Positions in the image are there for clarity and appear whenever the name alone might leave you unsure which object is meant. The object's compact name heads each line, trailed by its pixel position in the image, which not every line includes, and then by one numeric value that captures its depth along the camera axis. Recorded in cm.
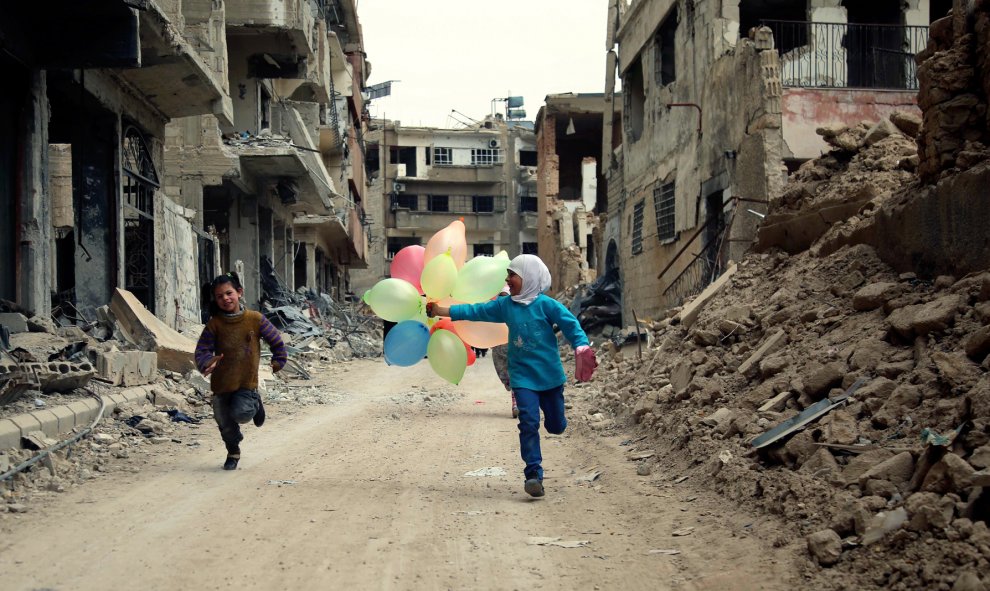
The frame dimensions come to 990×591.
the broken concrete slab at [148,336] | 1216
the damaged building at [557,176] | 3541
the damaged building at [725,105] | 1450
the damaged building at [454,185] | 5666
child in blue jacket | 635
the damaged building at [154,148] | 1102
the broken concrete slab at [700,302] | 1052
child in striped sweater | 711
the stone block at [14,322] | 984
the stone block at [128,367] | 982
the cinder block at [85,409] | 816
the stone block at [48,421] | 740
